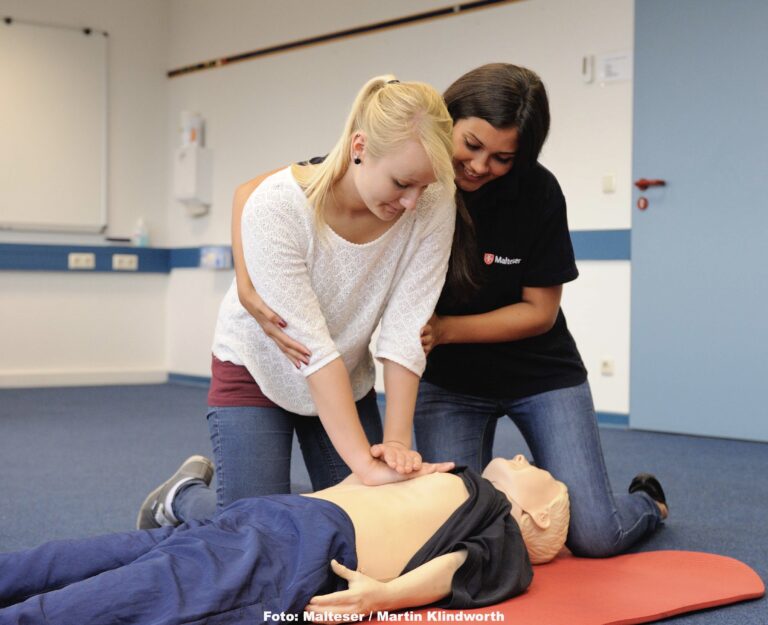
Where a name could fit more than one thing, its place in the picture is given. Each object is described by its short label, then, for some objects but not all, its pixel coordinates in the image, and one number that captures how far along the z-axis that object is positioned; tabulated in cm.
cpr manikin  142
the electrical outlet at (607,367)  447
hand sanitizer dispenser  632
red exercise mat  173
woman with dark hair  213
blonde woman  169
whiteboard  600
